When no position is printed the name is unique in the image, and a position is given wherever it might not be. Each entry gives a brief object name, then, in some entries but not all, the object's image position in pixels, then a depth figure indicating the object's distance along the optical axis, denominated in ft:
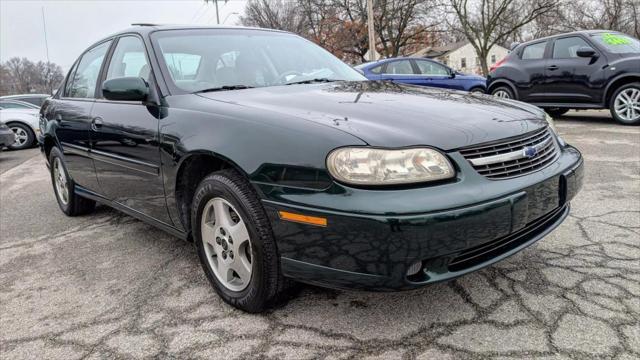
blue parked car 35.78
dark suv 24.63
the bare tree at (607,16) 120.88
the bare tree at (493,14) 97.14
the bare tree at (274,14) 139.74
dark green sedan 6.07
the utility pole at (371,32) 69.40
